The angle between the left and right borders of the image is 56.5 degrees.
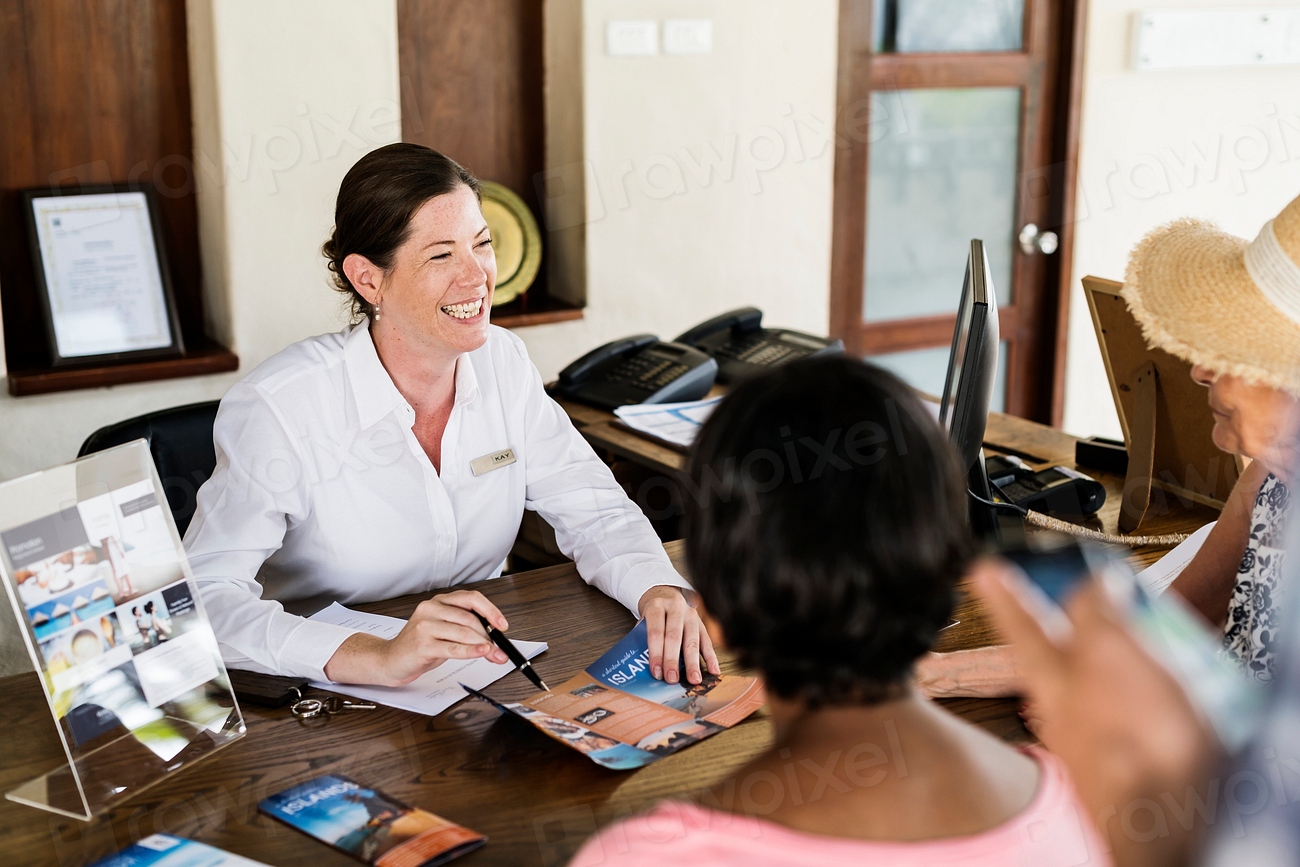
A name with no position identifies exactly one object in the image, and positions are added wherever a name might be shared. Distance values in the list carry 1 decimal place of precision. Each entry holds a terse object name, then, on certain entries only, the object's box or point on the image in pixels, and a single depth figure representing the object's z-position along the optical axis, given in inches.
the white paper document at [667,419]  96.9
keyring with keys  54.2
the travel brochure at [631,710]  50.1
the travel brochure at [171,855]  42.5
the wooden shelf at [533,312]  131.2
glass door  151.7
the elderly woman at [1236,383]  46.3
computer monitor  61.7
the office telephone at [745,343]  114.4
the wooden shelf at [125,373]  109.2
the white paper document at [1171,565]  64.1
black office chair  78.1
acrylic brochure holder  46.7
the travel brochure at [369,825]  42.8
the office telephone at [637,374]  106.4
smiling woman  67.8
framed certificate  111.0
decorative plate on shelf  132.0
